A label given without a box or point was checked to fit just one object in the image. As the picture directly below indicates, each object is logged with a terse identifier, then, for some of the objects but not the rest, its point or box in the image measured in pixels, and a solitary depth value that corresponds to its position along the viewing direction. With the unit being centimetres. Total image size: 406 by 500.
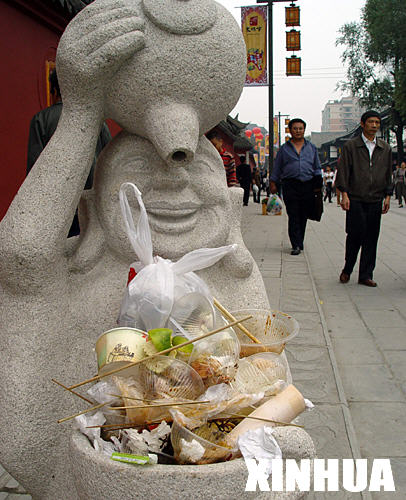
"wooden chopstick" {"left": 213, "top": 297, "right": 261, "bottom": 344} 197
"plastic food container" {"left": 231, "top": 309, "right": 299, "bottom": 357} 205
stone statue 192
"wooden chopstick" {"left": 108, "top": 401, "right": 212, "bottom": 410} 151
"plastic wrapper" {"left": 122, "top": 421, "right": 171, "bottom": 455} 150
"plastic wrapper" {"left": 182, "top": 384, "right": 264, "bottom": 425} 155
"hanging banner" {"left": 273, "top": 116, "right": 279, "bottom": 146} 3860
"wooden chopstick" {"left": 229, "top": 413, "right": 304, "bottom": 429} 156
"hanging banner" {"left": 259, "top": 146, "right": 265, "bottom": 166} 4856
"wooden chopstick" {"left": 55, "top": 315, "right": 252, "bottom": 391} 158
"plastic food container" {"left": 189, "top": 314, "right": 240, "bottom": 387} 168
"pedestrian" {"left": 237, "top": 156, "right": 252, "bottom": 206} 1592
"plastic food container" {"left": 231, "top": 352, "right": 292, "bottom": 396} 175
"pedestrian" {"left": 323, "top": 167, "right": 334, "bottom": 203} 2535
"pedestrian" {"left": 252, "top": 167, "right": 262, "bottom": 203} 2192
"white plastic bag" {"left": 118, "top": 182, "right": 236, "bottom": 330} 184
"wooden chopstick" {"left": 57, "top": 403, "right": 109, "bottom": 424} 158
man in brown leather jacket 590
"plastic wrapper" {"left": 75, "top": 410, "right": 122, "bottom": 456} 154
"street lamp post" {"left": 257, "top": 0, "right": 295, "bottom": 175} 1224
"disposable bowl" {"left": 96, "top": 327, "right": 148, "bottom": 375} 171
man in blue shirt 748
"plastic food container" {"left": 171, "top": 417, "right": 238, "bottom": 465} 148
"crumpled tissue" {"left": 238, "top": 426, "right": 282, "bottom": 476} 150
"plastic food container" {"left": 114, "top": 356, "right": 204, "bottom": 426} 158
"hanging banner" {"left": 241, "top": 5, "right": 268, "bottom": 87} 1170
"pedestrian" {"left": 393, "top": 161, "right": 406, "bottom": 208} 1959
